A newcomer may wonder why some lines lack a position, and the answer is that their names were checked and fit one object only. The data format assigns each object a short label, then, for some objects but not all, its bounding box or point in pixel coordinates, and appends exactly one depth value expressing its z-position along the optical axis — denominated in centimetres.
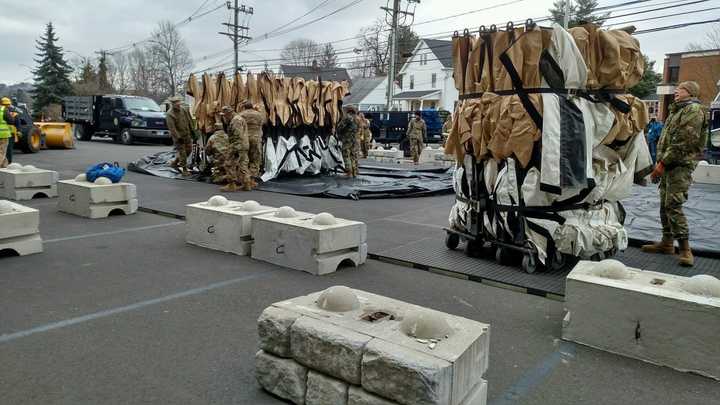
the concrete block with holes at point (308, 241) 594
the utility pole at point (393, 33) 3425
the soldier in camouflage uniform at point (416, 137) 2173
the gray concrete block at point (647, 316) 373
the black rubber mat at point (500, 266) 567
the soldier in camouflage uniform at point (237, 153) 1201
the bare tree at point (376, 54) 7100
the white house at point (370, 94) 6862
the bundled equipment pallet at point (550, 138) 574
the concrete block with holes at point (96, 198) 892
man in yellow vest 1232
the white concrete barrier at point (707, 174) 1483
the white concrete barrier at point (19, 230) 635
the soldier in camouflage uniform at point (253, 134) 1266
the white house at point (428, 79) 6025
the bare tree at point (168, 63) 7588
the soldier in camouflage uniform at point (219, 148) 1328
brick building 3822
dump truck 2714
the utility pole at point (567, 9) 1873
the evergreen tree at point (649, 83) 4766
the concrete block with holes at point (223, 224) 670
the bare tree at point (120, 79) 8061
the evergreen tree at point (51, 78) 5003
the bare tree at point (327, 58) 7265
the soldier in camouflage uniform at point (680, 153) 635
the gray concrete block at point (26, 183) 1071
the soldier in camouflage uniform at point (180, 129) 1462
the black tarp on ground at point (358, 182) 1202
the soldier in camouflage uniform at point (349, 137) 1496
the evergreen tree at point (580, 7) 4943
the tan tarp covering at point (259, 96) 1373
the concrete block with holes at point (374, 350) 269
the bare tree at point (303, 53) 7281
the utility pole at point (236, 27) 4472
